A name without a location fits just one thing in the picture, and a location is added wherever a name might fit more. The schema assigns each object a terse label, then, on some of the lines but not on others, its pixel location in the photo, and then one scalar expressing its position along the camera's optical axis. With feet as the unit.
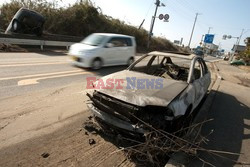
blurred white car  28.53
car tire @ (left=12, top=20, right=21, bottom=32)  46.68
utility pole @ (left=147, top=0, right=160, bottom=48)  96.83
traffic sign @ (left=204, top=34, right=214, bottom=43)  142.31
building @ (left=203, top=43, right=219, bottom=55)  251.80
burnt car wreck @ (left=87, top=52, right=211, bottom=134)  9.69
